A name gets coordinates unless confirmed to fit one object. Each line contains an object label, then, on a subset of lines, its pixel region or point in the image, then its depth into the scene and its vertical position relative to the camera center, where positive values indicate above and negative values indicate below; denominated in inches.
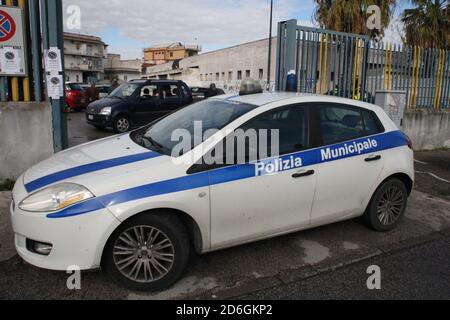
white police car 109.7 -28.8
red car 690.2 -3.0
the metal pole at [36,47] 218.9 +27.0
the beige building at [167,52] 3161.9 +387.2
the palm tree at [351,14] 633.6 +139.8
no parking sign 211.3 +28.9
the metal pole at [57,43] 219.8 +29.8
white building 1104.8 +110.0
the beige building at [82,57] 2657.0 +277.4
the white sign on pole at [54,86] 224.5 +5.3
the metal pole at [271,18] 908.0 +186.9
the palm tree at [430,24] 563.2 +111.5
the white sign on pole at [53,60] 222.7 +20.0
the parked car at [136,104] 441.1 -9.1
